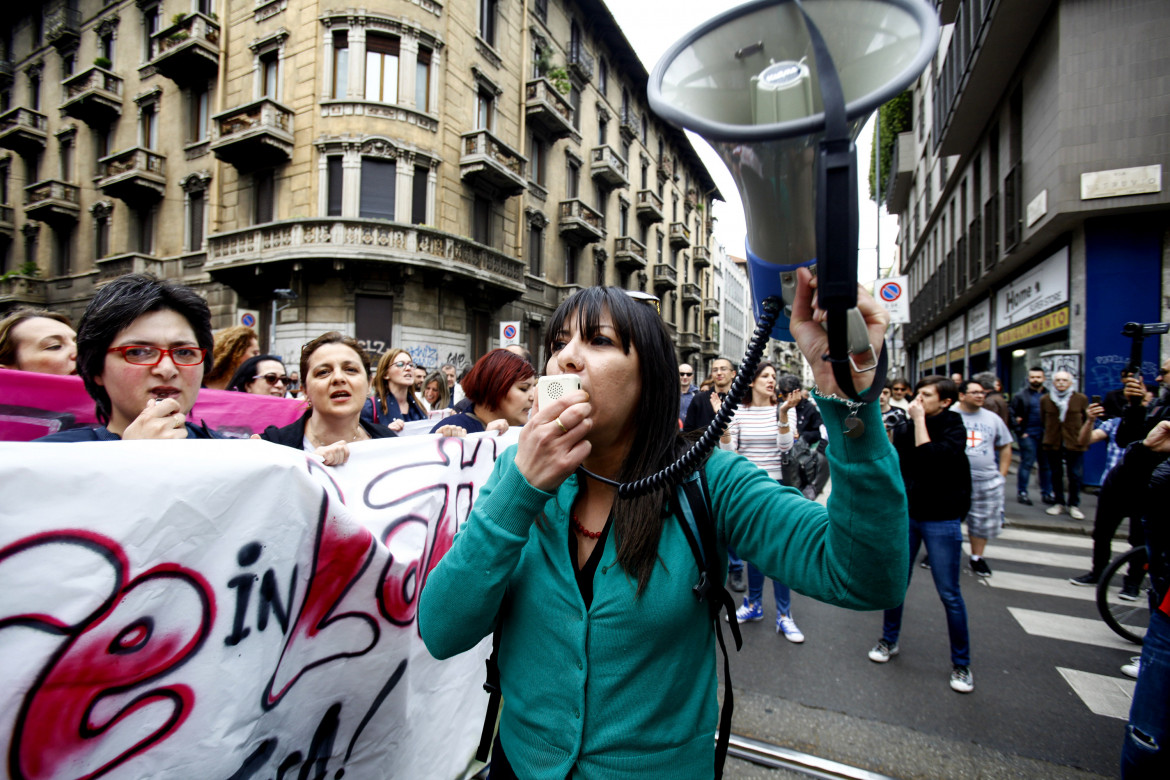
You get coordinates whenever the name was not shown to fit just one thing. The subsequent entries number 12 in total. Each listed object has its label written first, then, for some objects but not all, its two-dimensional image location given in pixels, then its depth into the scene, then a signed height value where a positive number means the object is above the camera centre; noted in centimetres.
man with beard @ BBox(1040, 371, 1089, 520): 747 -42
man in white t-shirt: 490 -59
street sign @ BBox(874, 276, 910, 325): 878 +173
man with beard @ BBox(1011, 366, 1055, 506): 841 -40
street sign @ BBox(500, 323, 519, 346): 1263 +138
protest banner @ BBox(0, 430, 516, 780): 115 -57
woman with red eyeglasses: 172 +10
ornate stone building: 1476 +709
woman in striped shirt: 472 -27
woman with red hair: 347 +2
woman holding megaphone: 100 -33
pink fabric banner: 220 -9
